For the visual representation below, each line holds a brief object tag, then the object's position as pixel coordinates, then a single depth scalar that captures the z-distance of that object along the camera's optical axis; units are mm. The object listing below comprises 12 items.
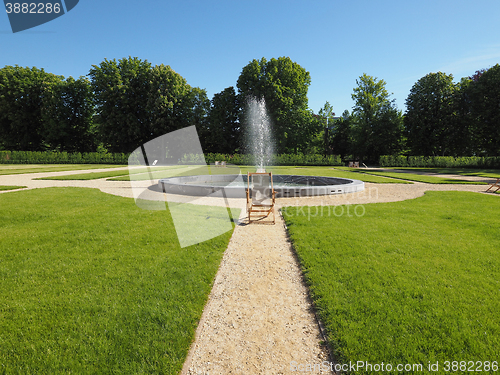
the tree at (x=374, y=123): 43875
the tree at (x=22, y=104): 45125
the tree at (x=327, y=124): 57044
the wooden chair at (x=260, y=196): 8833
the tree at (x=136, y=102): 41094
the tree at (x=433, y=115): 40156
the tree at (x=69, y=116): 44594
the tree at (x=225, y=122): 43812
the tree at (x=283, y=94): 39250
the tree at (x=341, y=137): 54284
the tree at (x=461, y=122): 38875
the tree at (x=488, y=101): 32594
